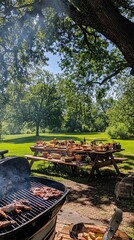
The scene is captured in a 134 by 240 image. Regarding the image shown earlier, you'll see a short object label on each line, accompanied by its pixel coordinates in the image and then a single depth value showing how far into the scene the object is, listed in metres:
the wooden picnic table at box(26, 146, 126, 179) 5.41
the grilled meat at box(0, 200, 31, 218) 1.69
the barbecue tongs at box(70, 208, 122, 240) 1.87
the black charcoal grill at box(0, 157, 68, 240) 1.53
